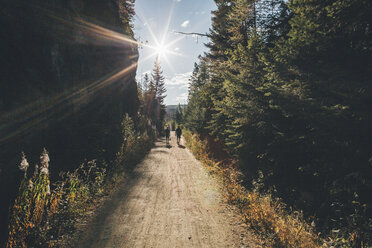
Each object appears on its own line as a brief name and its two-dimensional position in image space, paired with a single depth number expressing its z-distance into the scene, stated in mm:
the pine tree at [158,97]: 48103
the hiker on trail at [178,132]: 22453
